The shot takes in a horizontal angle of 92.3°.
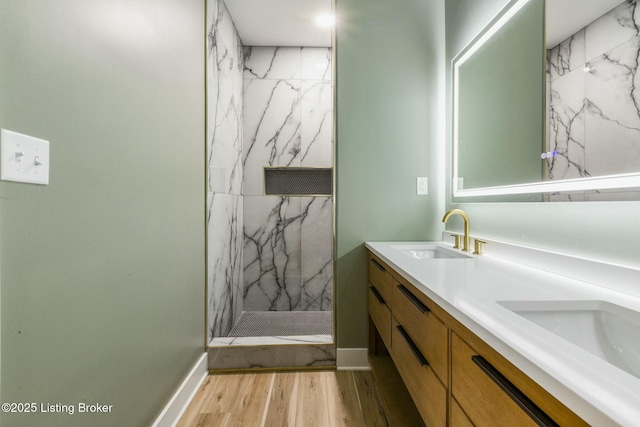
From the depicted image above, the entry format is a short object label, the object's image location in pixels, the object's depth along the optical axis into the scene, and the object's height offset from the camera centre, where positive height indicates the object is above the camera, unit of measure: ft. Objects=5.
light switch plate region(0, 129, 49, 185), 2.11 +0.41
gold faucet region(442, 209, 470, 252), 5.24 -0.19
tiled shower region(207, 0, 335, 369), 9.95 +0.72
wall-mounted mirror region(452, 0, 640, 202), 2.91 +1.39
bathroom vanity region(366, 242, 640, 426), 1.44 -0.80
